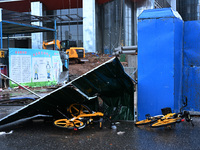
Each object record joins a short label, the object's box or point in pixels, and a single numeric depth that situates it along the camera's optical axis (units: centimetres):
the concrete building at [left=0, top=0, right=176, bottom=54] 3244
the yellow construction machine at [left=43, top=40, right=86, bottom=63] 2521
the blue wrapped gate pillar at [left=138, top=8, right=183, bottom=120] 575
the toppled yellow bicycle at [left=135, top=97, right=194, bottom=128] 519
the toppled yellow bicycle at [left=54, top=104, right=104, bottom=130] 539
